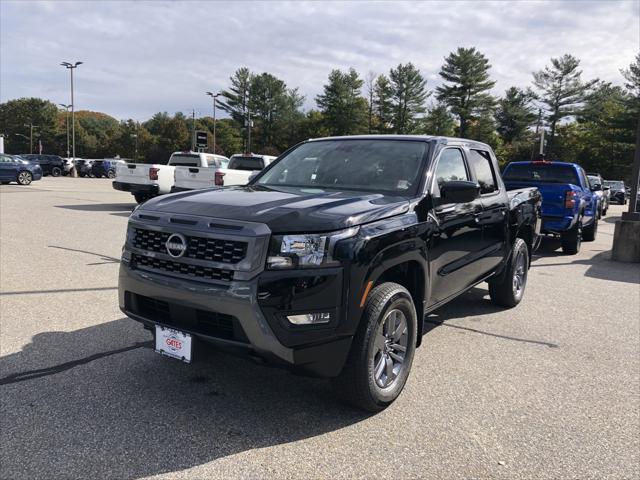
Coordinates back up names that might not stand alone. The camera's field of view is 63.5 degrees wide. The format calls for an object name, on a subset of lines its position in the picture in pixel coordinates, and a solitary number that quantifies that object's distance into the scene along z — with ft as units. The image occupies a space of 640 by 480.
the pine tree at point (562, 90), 214.90
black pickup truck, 9.36
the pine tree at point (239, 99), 270.67
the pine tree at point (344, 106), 237.45
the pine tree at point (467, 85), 220.02
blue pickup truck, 34.58
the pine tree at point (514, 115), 245.65
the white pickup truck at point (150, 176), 51.19
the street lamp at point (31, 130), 317.63
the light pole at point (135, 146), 288.82
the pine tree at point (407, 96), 234.58
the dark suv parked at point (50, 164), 145.38
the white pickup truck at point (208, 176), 46.88
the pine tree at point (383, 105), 237.86
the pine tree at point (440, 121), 231.50
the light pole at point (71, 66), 166.61
